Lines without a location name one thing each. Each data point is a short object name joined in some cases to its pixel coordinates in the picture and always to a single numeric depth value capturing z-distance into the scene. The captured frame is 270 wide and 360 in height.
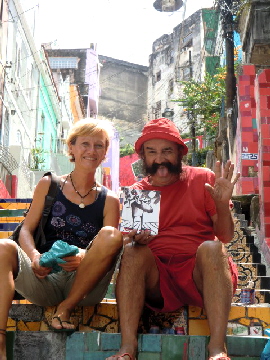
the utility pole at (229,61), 16.41
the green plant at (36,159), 22.47
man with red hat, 3.63
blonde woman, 3.74
